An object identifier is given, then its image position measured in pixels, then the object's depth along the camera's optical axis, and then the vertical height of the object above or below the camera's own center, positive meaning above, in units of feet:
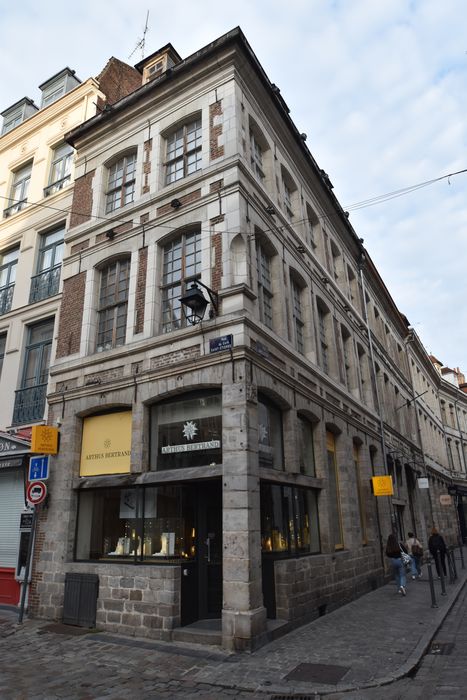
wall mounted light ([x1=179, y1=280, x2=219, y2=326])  30.14 +13.39
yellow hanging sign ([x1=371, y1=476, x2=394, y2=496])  47.67 +3.06
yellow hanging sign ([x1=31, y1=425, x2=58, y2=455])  35.12 +6.03
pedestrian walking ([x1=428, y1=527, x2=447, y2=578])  49.21 -2.98
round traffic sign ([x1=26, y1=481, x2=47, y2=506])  33.60 +2.24
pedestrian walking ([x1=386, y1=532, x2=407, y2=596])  42.65 -3.57
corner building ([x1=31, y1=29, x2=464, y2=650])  29.12 +9.59
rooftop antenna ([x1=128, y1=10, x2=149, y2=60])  58.54 +55.61
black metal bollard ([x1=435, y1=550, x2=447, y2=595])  41.23 -4.68
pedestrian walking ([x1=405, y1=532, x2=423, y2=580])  54.40 -3.77
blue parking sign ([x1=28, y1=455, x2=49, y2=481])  34.86 +3.96
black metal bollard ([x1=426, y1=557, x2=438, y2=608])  35.55 -5.62
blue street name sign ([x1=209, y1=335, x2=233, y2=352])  29.84 +10.63
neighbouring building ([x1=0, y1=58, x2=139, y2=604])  39.04 +26.55
